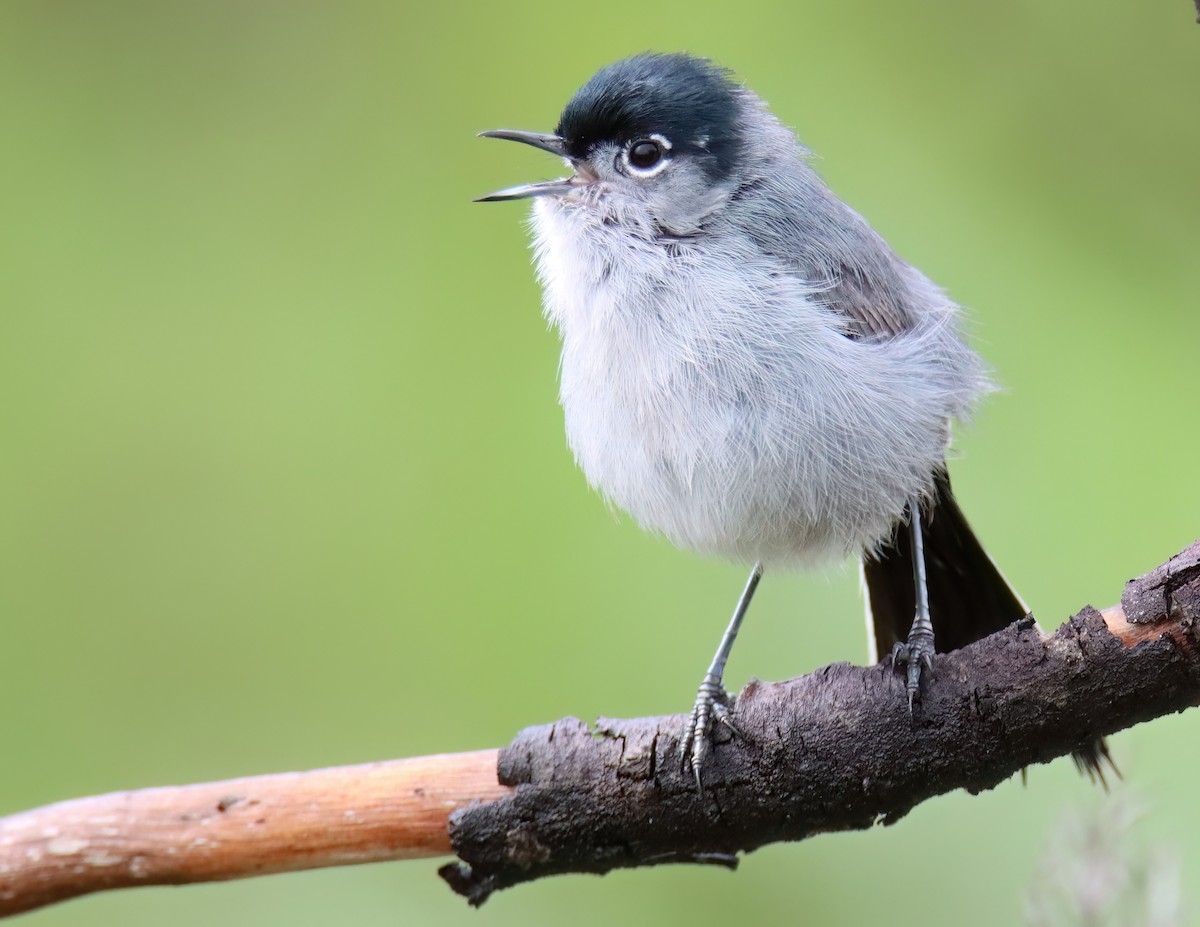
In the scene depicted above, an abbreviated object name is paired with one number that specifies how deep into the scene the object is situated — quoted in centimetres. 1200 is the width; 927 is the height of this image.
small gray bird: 250
